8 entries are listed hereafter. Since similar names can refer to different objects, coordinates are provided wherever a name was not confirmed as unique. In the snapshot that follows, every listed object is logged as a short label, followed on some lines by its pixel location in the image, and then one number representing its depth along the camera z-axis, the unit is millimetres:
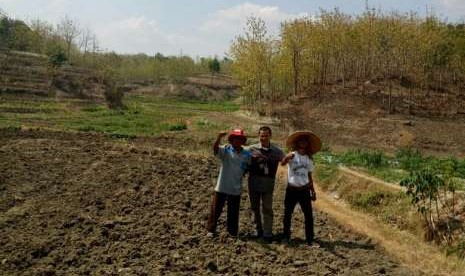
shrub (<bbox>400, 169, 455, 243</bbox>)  9453
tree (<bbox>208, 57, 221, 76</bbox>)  84750
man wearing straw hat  8555
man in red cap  8680
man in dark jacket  8625
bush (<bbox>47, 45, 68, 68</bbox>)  45719
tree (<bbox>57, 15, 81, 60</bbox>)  70375
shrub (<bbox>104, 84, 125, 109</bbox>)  42116
